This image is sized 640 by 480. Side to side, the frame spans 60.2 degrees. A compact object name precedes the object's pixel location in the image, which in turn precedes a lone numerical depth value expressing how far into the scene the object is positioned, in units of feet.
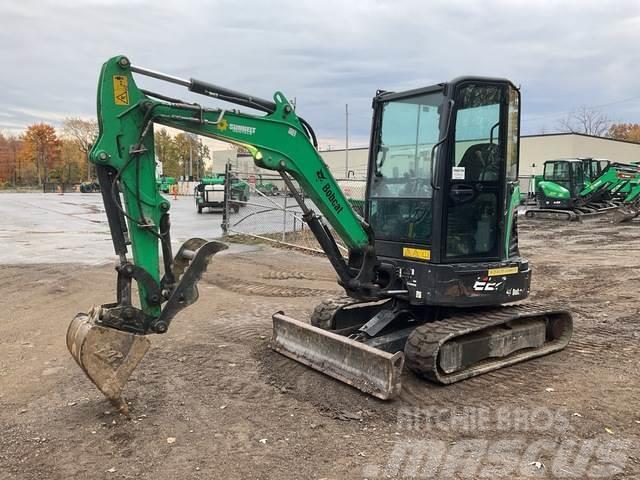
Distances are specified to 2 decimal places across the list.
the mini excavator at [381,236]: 13.60
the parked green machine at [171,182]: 179.98
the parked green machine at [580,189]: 86.09
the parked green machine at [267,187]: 90.84
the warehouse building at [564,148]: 163.84
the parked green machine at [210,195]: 93.50
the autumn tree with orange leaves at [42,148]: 279.92
